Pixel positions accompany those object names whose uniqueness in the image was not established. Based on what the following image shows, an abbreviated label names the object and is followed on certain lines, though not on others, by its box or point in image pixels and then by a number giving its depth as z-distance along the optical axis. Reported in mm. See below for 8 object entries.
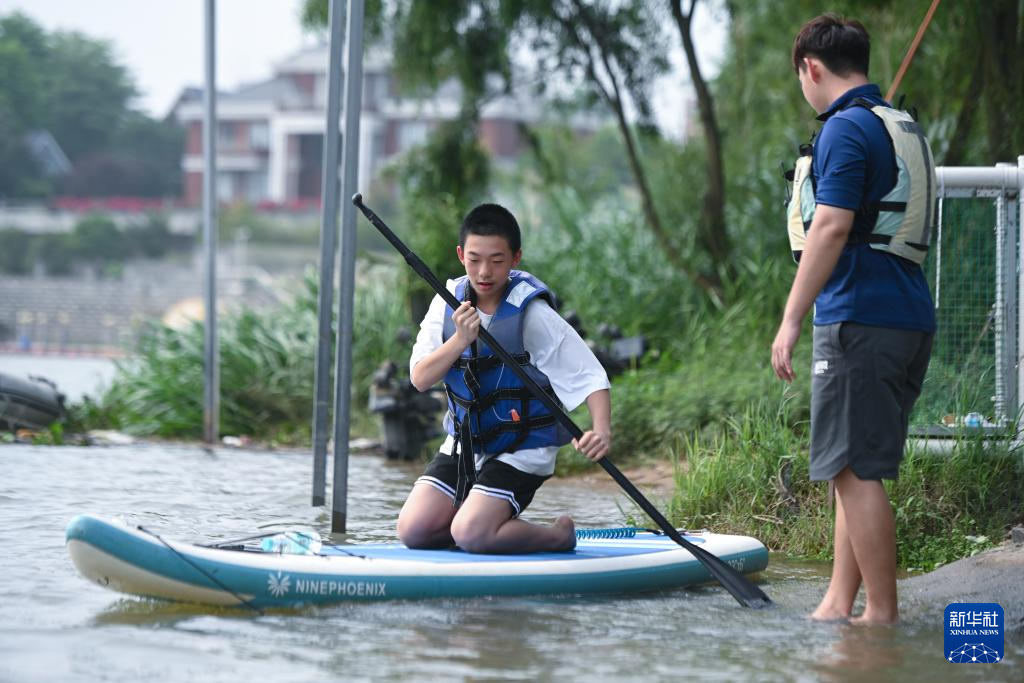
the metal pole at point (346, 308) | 11672
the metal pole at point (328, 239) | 12687
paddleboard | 8187
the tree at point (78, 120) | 143125
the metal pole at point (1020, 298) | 11187
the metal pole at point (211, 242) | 21078
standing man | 7730
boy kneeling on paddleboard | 9320
